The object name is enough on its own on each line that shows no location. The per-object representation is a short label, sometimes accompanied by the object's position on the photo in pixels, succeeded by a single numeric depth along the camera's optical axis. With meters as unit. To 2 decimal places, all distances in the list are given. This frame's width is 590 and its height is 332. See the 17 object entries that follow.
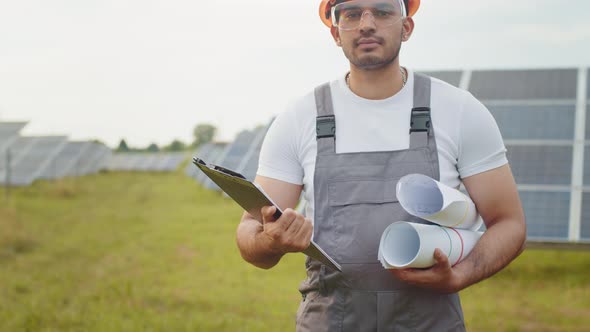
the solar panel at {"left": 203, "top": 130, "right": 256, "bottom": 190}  19.83
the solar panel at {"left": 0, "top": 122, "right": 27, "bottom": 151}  22.98
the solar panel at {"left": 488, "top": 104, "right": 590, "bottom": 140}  8.94
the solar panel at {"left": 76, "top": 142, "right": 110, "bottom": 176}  40.94
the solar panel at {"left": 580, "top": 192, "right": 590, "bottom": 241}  7.37
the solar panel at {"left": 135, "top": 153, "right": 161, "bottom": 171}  57.84
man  2.25
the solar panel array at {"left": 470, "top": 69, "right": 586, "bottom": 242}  7.75
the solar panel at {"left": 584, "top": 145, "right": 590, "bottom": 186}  8.13
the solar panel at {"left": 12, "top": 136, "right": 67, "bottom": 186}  24.26
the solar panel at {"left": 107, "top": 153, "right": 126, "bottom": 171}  57.19
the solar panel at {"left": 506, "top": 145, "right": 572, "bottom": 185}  8.30
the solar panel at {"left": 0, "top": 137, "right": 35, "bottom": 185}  23.94
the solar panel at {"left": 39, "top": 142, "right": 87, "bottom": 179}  31.30
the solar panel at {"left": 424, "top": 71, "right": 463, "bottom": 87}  10.13
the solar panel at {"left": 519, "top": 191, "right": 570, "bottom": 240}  7.45
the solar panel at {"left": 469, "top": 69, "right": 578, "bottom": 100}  9.73
